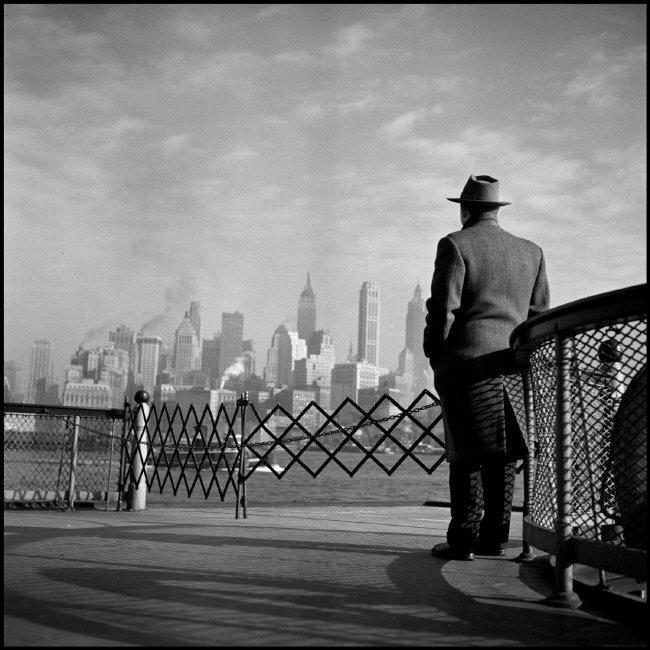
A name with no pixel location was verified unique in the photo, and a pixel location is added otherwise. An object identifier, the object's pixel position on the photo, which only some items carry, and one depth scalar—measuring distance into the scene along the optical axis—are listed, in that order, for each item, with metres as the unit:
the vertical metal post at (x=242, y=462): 7.16
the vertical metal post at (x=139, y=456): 8.00
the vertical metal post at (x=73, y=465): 7.90
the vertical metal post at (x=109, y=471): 8.10
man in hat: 4.09
